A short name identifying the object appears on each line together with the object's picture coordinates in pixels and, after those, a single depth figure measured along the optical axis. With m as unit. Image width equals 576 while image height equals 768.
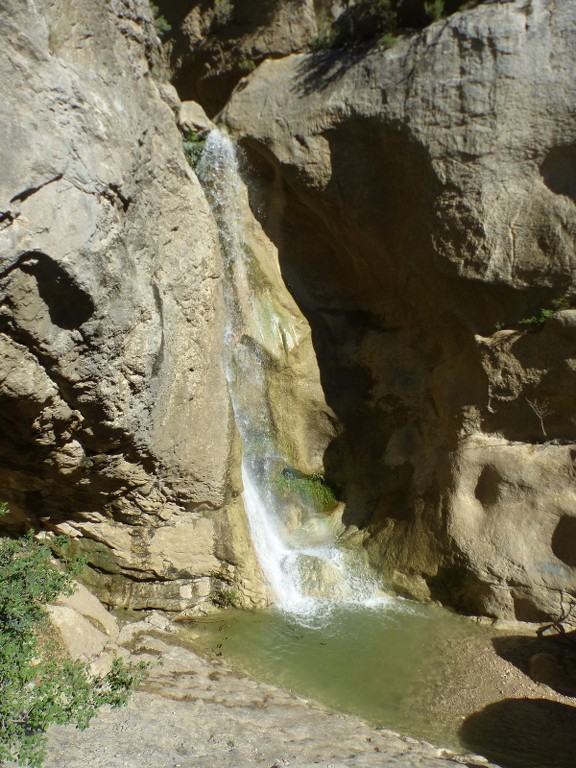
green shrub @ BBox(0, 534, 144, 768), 3.45
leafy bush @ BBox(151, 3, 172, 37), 8.80
